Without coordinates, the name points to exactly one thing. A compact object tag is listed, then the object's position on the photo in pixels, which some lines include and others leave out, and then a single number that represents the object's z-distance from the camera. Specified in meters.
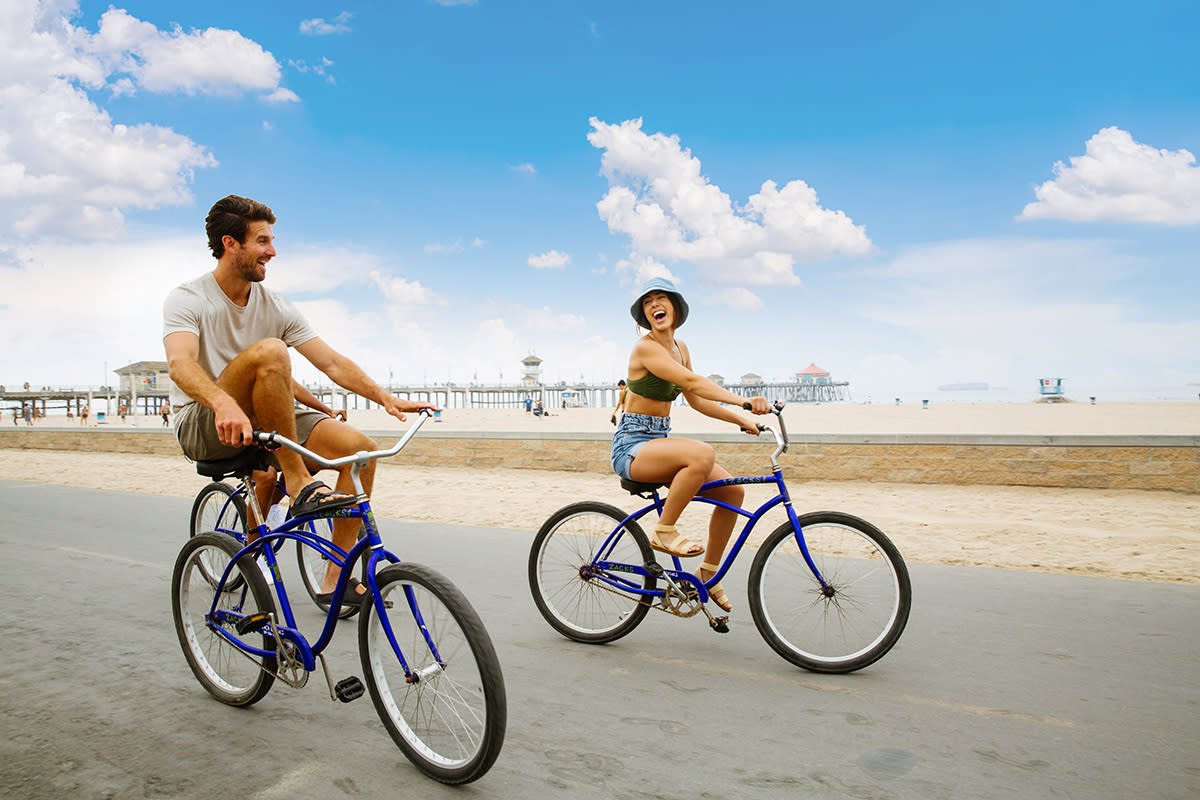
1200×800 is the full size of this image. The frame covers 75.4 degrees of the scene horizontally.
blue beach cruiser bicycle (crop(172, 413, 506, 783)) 2.38
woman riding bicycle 3.74
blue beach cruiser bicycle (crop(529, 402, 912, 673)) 3.46
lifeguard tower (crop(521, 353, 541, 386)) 180.89
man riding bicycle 3.14
